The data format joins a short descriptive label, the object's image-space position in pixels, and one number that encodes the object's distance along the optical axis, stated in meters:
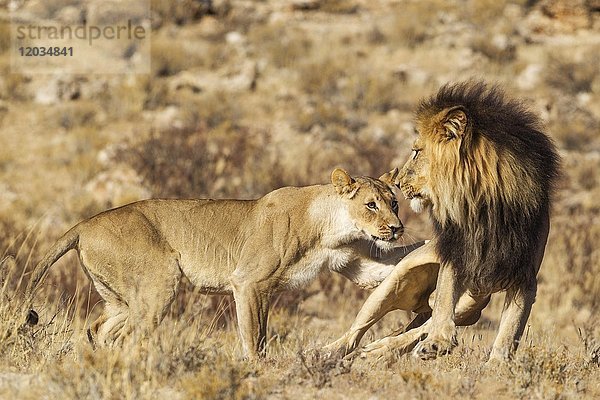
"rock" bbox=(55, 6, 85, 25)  23.42
